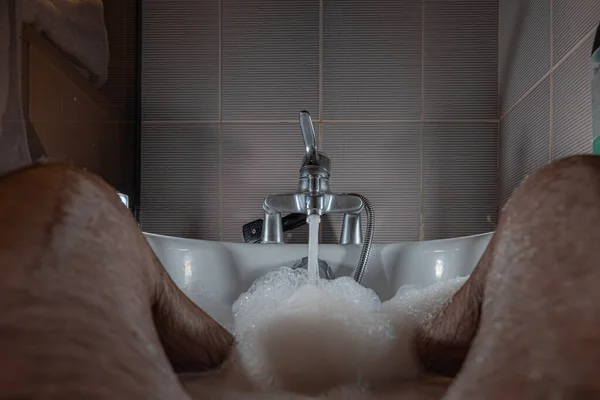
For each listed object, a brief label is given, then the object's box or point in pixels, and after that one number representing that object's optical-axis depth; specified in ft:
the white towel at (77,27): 2.71
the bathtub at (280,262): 2.89
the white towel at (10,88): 2.47
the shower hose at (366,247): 3.21
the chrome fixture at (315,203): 3.28
